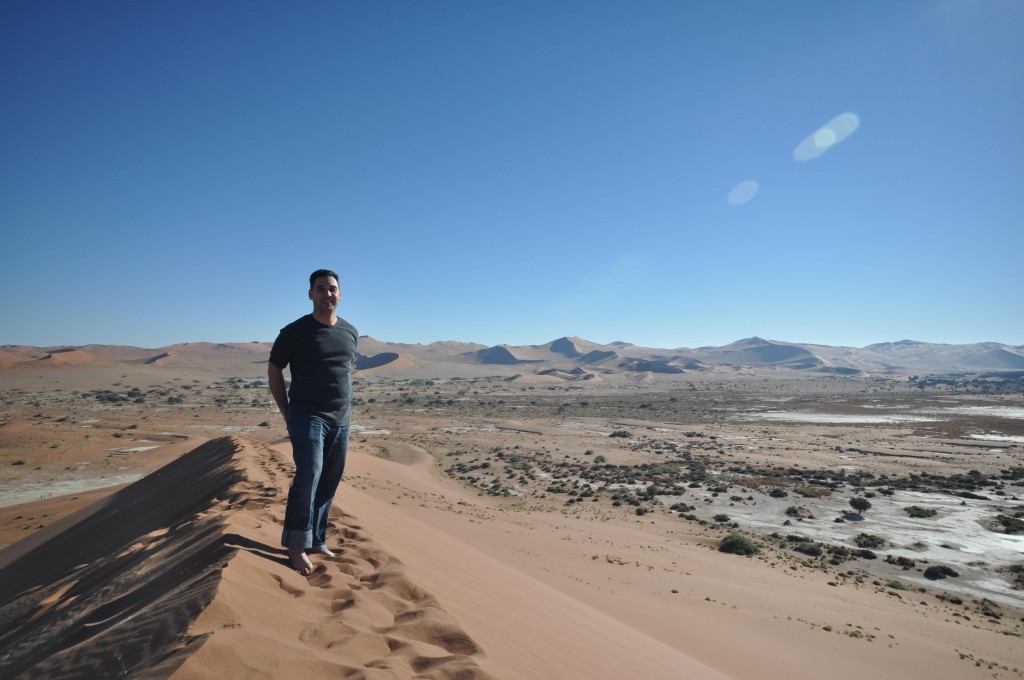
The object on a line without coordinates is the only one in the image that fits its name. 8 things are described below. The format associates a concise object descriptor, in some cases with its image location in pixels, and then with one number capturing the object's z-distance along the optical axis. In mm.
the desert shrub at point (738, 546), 13330
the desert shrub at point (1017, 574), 12708
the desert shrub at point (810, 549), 14352
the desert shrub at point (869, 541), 15558
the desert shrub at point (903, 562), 13668
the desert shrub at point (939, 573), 12906
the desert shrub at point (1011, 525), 17406
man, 3389
